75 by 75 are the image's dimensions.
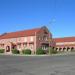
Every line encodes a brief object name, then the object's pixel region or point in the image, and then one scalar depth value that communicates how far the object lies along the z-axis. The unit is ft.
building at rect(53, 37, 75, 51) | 155.93
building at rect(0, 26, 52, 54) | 111.60
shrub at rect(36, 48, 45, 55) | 93.68
